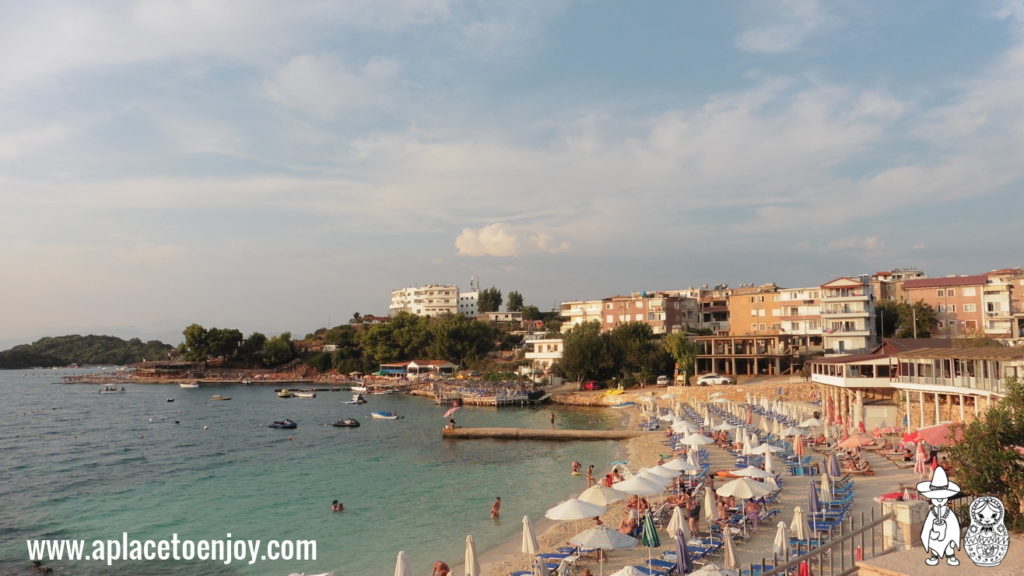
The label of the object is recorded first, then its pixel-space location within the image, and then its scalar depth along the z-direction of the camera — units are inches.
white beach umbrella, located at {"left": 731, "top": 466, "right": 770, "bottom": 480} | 854.5
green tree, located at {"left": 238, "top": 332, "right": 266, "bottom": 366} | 5467.5
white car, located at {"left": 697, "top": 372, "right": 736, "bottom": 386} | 2474.2
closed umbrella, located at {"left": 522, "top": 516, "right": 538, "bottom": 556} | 654.3
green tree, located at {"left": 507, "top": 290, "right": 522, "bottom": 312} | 6560.0
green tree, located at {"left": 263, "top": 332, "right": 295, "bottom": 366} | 5295.3
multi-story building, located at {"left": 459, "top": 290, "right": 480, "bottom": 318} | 6973.4
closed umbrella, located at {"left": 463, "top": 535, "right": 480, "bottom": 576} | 604.4
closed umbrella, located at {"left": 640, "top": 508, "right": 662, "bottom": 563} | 668.1
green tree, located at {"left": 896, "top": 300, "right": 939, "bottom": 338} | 2726.4
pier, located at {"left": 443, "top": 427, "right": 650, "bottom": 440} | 1815.9
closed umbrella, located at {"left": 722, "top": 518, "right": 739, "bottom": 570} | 577.9
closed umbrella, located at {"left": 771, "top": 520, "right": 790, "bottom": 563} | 575.8
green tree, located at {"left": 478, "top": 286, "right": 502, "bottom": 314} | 6605.8
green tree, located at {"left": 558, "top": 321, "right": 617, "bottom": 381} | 2952.8
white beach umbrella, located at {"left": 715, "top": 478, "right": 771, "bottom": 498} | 721.0
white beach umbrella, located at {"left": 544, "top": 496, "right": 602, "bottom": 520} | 684.7
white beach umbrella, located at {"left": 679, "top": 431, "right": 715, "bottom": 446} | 1152.8
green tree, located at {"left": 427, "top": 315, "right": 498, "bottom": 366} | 4343.0
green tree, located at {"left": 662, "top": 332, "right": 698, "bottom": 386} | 2710.4
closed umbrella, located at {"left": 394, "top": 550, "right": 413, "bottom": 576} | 571.5
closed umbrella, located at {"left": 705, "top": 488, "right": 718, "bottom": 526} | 735.7
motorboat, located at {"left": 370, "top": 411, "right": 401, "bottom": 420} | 2434.7
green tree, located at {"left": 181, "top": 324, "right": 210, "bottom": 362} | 5280.5
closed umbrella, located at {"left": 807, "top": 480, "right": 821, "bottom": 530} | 707.4
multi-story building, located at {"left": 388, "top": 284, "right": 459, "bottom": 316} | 6697.8
